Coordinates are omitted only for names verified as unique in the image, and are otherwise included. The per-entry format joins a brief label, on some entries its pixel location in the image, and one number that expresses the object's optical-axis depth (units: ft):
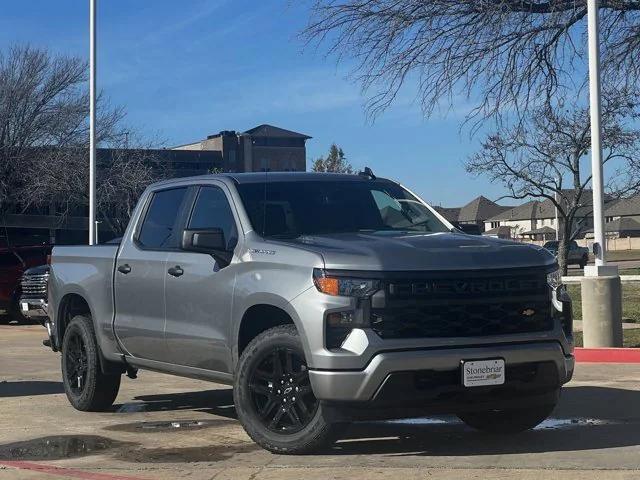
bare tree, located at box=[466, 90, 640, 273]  83.15
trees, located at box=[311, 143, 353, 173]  200.29
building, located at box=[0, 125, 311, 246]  138.41
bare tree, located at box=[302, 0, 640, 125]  47.93
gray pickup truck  20.25
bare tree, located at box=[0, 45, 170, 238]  122.93
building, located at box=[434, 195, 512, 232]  343.46
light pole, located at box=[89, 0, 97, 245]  74.49
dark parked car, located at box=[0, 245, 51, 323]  69.92
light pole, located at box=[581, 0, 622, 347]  39.86
